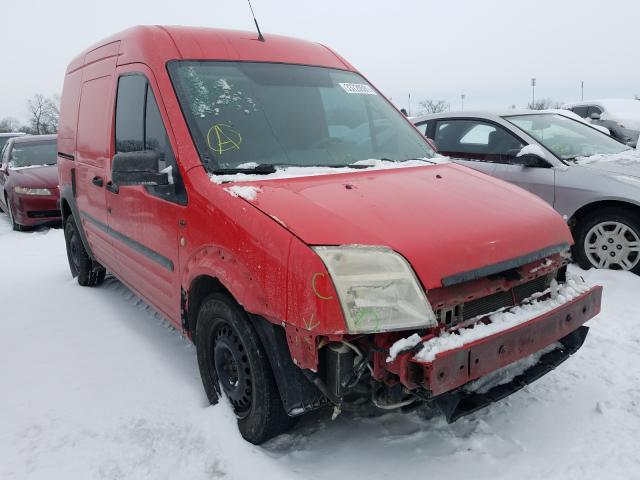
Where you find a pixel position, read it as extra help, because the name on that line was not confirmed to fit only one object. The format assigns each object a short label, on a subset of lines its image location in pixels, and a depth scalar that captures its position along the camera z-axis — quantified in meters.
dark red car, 9.21
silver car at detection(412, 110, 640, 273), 4.75
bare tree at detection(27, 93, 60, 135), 75.16
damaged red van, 2.14
